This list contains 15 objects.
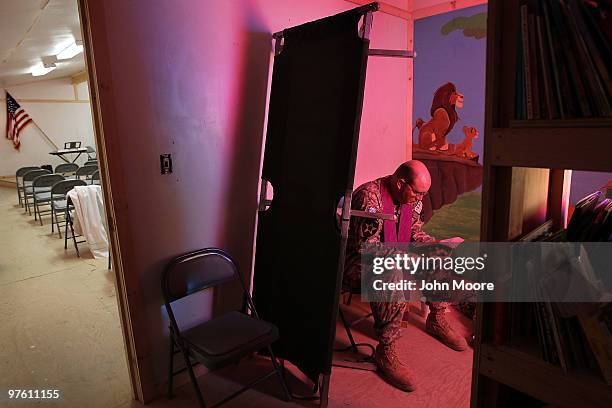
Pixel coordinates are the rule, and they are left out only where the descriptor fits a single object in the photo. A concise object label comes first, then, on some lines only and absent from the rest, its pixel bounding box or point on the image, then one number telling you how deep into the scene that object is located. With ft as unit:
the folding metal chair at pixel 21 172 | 23.03
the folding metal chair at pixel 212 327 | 6.14
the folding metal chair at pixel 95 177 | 19.34
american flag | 33.24
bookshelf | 3.04
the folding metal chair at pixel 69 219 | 14.42
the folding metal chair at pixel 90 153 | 34.01
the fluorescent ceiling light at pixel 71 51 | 18.97
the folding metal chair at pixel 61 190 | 15.64
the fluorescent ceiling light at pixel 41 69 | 24.20
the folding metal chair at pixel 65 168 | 25.71
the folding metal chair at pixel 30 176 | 21.11
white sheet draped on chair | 14.10
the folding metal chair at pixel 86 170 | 20.88
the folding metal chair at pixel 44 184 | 18.25
